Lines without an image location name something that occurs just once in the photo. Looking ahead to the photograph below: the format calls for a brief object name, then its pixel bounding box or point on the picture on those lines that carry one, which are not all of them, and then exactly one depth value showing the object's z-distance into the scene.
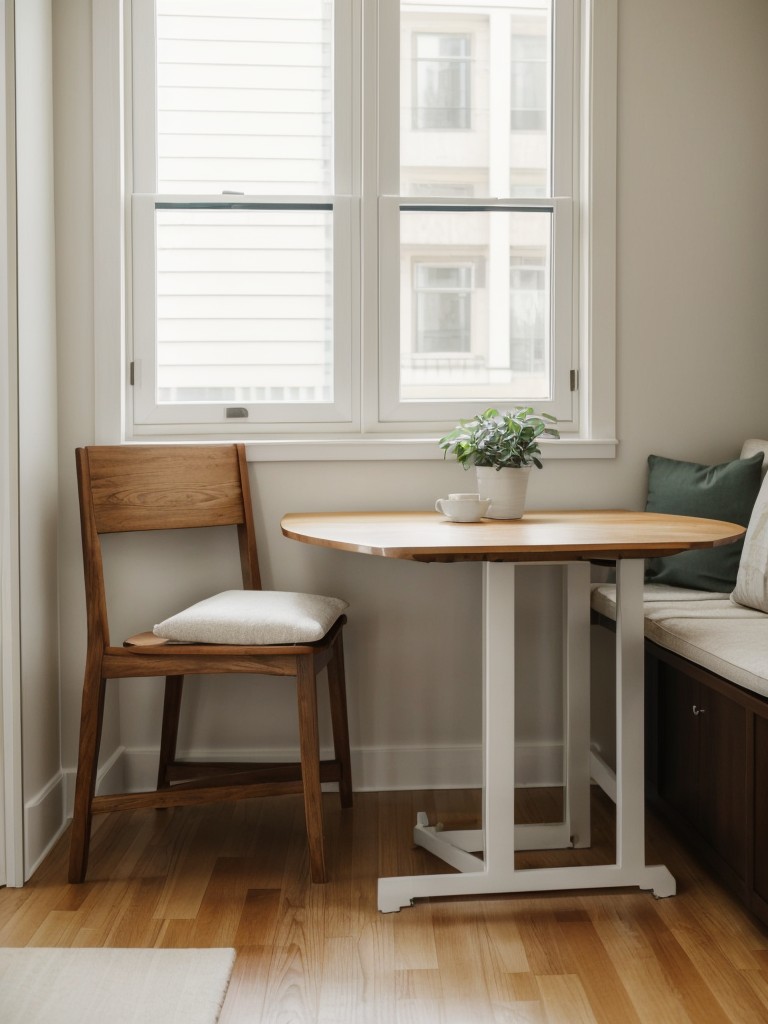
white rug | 1.45
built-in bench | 1.71
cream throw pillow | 2.06
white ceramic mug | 2.03
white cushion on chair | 1.92
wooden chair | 1.93
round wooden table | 1.76
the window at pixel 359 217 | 2.47
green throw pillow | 2.30
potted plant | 2.08
